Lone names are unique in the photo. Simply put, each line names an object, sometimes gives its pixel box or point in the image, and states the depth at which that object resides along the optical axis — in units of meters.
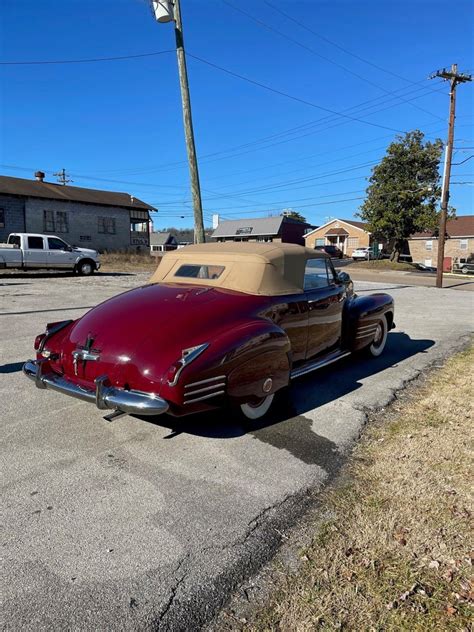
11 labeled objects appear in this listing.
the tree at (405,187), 34.47
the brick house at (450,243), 45.34
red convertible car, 3.18
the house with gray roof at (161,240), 87.38
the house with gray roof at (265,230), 56.22
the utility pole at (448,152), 20.70
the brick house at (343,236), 56.22
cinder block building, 27.97
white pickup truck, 17.17
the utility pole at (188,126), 10.40
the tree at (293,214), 89.88
